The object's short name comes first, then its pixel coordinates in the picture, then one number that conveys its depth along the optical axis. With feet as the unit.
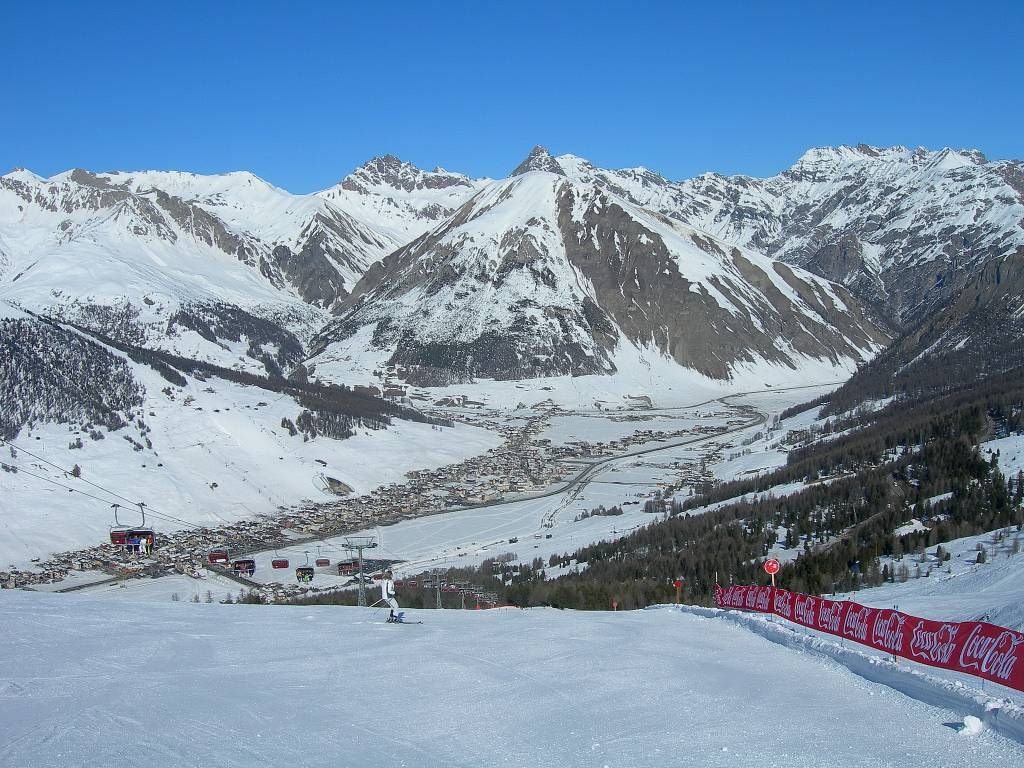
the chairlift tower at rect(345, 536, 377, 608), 253.90
